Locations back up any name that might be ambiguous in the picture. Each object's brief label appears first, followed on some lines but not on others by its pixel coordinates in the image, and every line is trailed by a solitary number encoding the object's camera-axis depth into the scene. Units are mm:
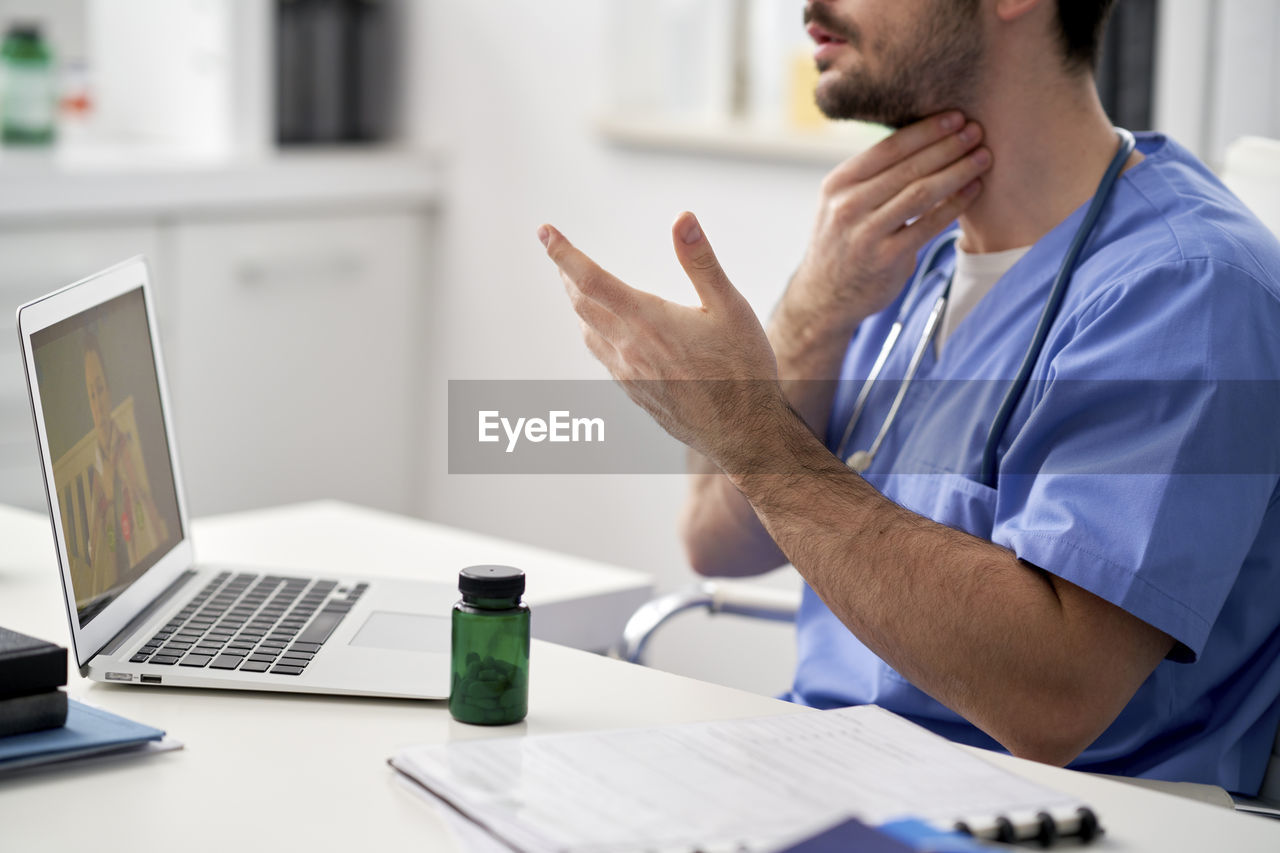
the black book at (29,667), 1767
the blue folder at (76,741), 1750
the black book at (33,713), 1767
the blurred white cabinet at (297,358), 3930
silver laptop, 1883
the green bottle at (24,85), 3757
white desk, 1694
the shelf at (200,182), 3534
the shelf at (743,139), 3372
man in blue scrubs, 1996
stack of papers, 1652
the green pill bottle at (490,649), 1825
